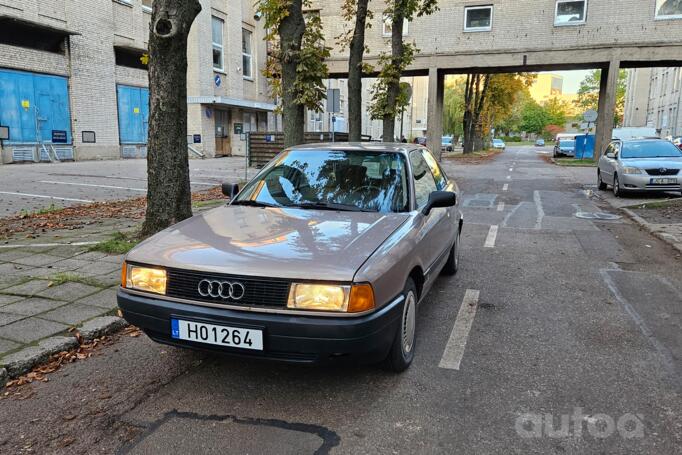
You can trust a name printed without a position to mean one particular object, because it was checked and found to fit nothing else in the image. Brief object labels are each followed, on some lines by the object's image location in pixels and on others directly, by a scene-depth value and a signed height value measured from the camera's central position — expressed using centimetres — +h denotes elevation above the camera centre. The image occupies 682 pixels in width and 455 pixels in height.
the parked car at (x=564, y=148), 3707 -1
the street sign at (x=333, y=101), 1531 +127
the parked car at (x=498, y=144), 6526 +34
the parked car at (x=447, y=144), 5188 +18
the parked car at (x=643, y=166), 1247 -42
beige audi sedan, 290 -79
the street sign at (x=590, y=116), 2666 +165
